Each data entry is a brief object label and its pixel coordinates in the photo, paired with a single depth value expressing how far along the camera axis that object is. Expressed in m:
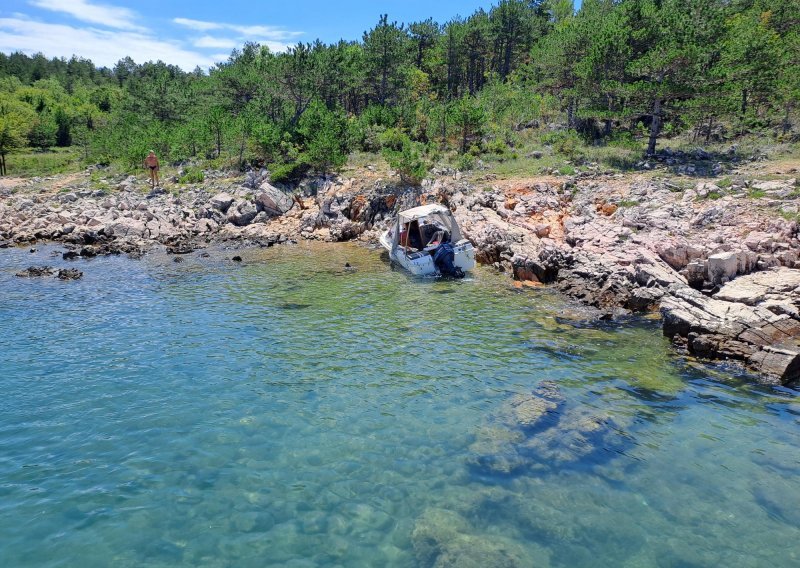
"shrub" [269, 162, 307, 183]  44.59
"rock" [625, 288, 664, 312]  19.58
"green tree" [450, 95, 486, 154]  44.28
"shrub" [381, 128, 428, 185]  39.16
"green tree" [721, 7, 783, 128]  36.22
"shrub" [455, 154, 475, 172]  42.28
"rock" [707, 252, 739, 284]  19.64
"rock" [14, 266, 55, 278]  26.06
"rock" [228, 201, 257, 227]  40.84
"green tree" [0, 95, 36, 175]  69.25
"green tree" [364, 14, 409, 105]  57.47
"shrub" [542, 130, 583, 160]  42.31
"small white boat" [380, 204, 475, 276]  26.31
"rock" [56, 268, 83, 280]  25.53
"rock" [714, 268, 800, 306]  17.06
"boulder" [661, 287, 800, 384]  14.05
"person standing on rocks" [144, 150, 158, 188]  43.88
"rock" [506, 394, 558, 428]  12.01
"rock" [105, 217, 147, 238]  35.91
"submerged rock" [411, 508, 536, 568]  7.83
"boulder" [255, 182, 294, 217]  41.62
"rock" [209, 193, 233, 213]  42.16
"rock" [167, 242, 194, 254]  32.57
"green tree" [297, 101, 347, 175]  44.00
